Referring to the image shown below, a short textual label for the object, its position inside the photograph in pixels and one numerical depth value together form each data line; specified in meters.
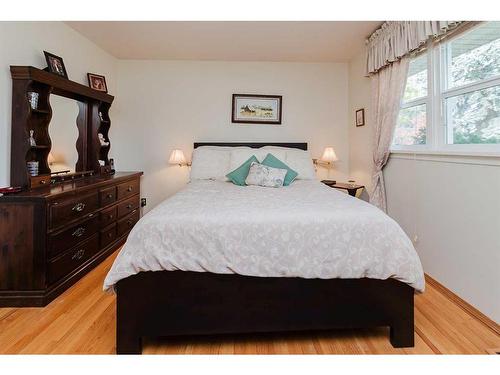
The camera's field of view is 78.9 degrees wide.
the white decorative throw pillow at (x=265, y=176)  3.01
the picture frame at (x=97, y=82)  3.48
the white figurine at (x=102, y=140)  3.68
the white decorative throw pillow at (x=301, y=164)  3.55
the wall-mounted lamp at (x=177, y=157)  3.99
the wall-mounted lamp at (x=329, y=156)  4.04
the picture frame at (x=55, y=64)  2.71
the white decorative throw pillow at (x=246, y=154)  3.53
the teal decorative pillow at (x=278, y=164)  3.21
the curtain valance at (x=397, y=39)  2.33
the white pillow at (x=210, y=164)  3.56
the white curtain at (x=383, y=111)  2.87
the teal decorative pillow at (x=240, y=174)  3.14
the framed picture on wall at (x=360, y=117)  3.80
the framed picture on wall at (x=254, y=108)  4.23
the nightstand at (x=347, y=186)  3.58
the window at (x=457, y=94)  2.00
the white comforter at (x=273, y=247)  1.55
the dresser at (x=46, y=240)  2.11
